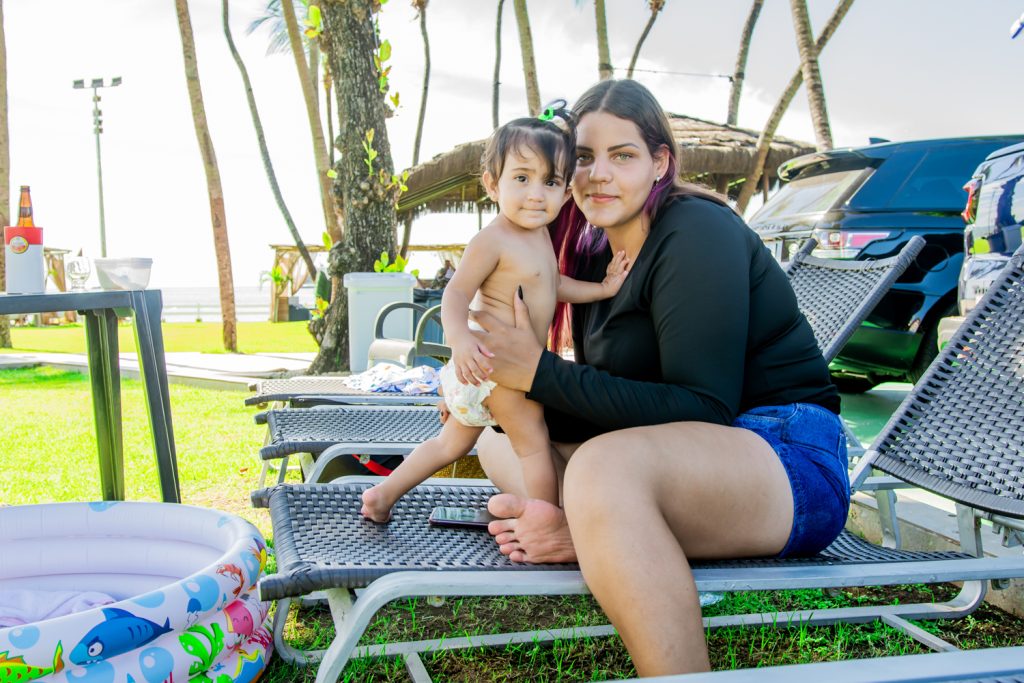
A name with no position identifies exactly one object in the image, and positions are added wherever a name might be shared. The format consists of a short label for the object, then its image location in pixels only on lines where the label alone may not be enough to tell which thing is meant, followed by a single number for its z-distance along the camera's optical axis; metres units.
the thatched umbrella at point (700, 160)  12.66
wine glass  3.11
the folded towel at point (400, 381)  4.14
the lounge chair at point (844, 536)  1.53
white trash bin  7.18
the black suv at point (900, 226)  5.36
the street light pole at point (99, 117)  23.73
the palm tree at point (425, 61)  21.42
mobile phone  2.04
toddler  1.96
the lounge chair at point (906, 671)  1.07
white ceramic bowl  2.77
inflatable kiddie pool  1.61
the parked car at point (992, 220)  3.57
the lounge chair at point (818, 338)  2.66
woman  1.47
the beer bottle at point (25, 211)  2.82
